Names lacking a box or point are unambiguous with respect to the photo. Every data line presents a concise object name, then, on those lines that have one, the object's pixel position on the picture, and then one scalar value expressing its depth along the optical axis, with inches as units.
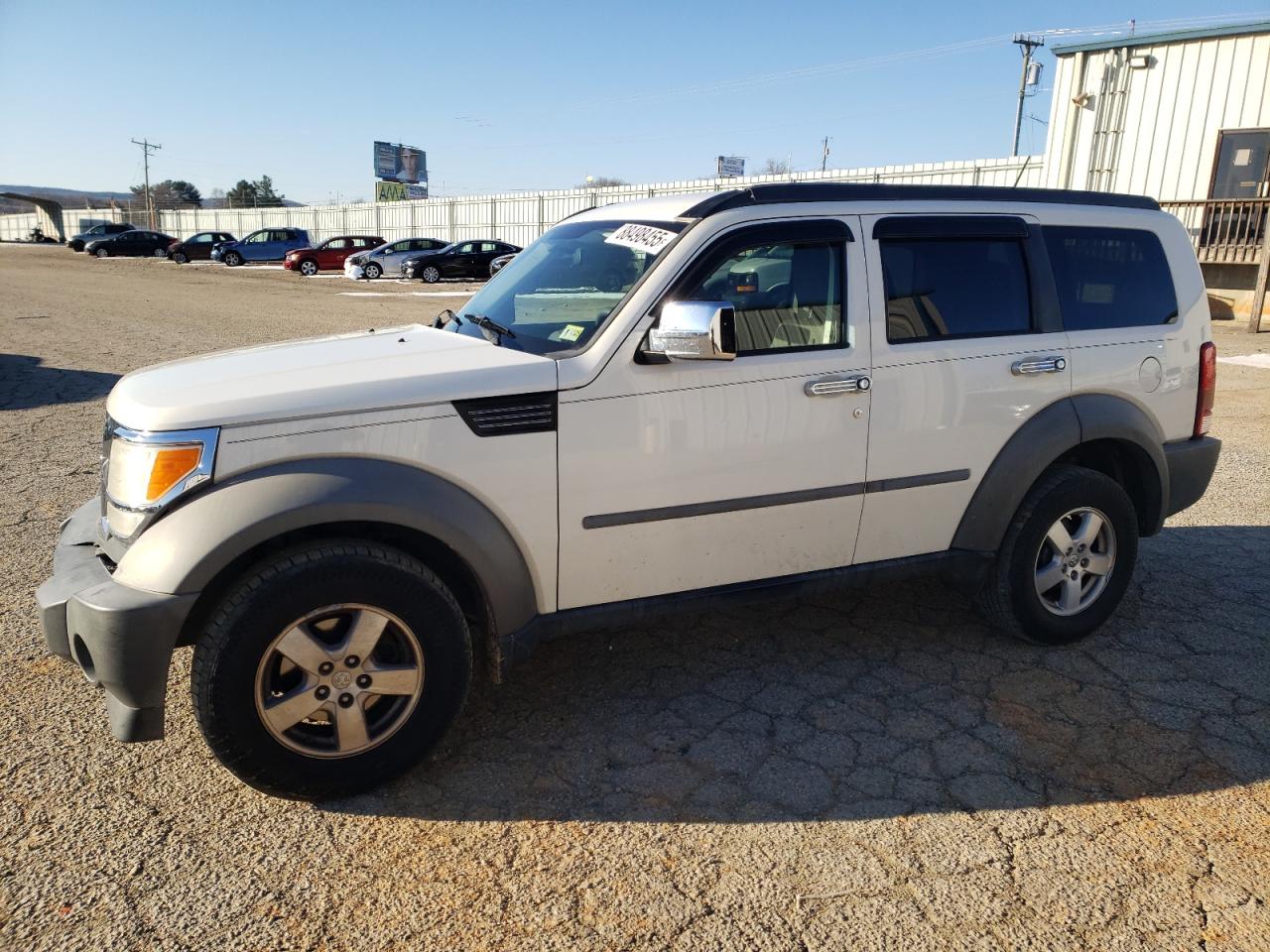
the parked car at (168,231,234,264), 1581.0
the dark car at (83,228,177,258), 1700.3
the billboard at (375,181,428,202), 2891.2
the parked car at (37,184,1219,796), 110.7
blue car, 1512.1
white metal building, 675.4
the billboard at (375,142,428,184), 3083.2
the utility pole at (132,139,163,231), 2491.6
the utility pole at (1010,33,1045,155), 2073.1
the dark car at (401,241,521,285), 1221.1
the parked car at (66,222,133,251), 1797.5
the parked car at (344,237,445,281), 1263.5
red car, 1363.2
